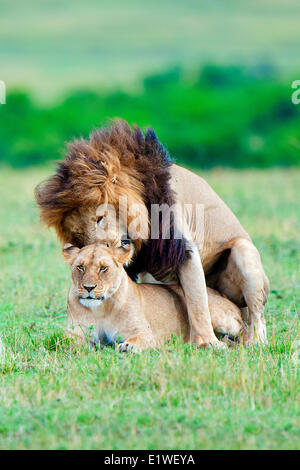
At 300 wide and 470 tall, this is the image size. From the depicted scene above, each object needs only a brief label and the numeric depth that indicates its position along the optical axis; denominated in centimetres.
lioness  997
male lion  1026
